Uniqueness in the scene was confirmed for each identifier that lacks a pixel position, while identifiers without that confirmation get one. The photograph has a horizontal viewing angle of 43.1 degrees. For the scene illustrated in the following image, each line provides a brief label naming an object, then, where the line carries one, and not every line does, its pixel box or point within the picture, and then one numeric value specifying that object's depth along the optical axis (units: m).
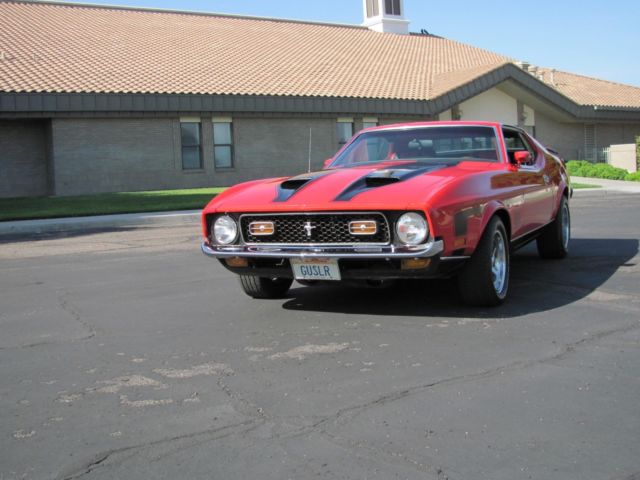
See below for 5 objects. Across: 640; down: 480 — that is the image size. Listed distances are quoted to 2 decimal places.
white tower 42.31
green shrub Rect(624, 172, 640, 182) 27.87
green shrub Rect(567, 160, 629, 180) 29.09
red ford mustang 5.77
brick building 25.06
